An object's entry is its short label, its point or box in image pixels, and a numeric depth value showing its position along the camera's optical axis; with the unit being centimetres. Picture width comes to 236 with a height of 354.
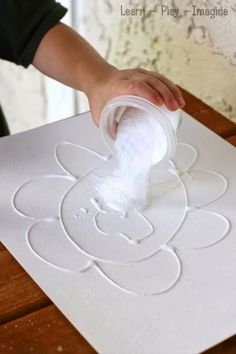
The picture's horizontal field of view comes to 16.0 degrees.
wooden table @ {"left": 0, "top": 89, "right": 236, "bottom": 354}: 63
